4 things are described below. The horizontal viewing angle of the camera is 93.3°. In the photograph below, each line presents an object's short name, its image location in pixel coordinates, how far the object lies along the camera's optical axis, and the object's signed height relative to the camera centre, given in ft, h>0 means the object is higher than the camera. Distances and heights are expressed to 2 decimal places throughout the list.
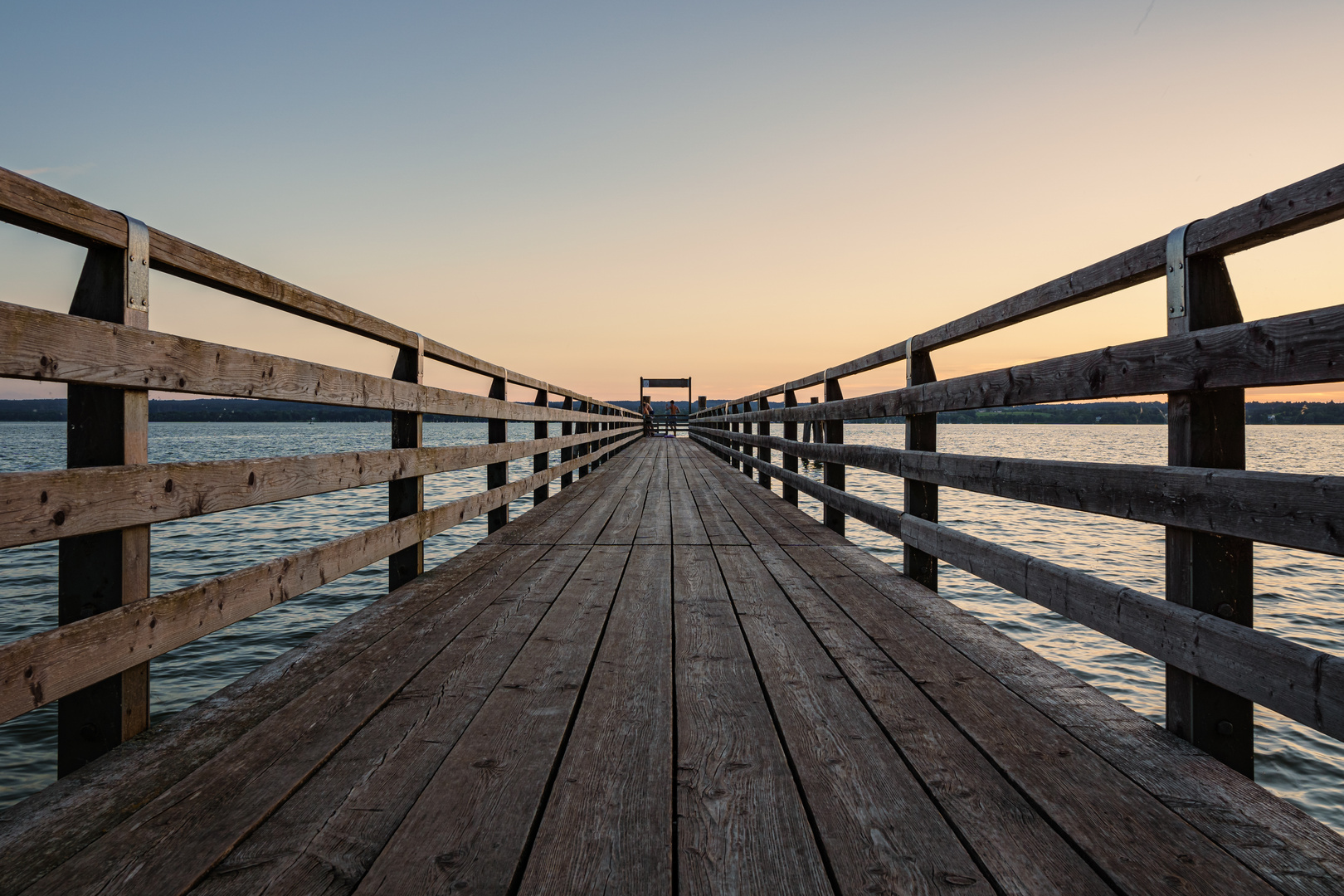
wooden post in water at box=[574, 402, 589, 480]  33.65 -0.06
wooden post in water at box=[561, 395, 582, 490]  29.04 +0.73
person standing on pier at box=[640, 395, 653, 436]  102.53 +4.88
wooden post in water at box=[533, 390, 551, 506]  20.98 -0.39
